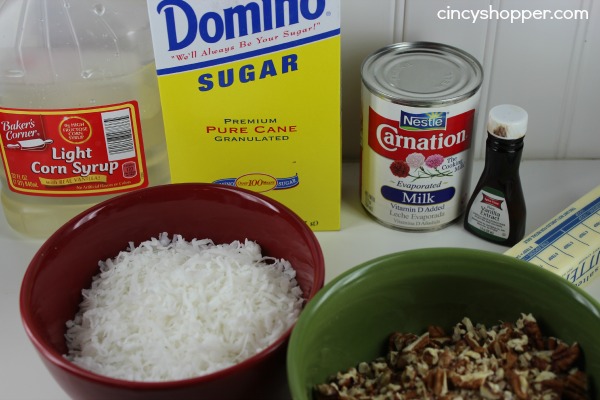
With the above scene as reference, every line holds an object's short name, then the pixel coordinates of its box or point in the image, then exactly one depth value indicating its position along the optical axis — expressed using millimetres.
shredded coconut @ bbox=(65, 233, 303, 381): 876
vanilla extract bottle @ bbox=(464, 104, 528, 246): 1037
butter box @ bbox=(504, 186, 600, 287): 1030
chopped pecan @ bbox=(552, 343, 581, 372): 847
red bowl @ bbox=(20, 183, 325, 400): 813
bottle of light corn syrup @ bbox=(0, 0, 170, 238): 1071
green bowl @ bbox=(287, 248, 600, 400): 850
